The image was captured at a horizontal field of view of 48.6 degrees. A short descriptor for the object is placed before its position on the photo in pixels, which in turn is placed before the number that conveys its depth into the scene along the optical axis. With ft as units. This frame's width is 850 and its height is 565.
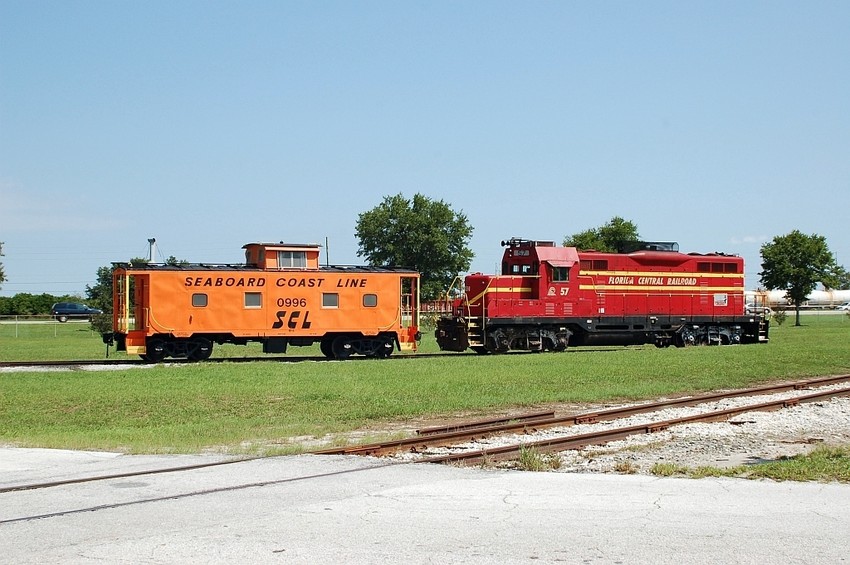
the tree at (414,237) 312.71
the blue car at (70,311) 279.49
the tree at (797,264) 257.75
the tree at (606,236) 265.54
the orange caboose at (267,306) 100.83
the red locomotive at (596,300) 112.68
